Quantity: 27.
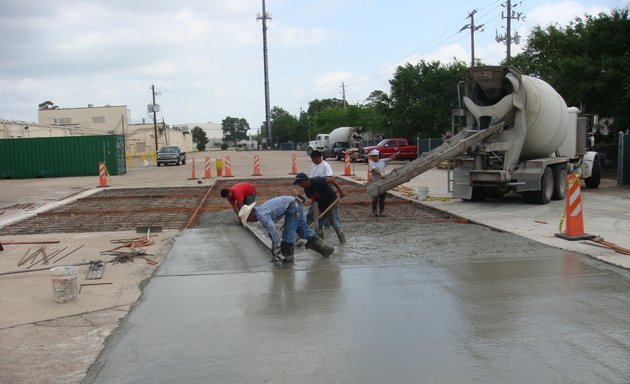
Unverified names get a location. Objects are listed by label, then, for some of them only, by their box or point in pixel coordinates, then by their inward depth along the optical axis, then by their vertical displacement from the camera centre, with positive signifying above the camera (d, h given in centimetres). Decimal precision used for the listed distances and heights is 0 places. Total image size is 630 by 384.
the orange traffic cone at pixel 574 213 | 962 -118
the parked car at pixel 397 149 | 3706 +7
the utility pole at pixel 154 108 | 6562 +552
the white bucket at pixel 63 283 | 631 -149
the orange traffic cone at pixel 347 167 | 2787 -85
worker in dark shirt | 955 -82
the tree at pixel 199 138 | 15162 +415
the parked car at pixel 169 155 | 4309 -17
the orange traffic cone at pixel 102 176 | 2378 -96
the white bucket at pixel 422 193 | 1673 -135
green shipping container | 3186 -4
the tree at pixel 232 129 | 19238 +828
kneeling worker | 799 -105
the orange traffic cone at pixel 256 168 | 2911 -87
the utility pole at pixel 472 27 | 4120 +933
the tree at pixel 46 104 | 13025 +1241
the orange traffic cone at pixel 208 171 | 2806 -95
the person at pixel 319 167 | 1054 -32
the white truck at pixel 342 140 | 4722 +98
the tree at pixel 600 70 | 2194 +320
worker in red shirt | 852 -68
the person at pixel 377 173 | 1303 -55
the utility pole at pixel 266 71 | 9250 +1418
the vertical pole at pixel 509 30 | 3940 +872
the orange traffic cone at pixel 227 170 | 2859 -94
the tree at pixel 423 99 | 4156 +393
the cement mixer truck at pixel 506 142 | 1427 +15
